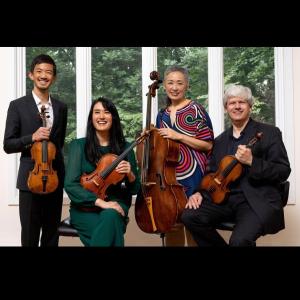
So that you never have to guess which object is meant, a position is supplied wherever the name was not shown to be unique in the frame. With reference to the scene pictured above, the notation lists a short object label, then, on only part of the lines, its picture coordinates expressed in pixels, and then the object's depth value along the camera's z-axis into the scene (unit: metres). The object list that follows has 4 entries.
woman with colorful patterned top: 2.75
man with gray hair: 2.49
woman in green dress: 2.36
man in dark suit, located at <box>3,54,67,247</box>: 2.62
